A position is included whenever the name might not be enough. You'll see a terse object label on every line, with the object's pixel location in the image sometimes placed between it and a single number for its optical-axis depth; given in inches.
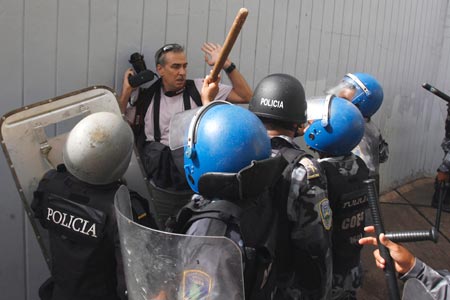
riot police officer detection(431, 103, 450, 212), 227.9
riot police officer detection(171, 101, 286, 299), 60.6
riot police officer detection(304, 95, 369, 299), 95.8
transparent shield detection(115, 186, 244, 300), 49.2
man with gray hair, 123.7
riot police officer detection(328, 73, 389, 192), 137.6
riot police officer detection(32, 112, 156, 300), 77.7
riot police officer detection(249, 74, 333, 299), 79.6
